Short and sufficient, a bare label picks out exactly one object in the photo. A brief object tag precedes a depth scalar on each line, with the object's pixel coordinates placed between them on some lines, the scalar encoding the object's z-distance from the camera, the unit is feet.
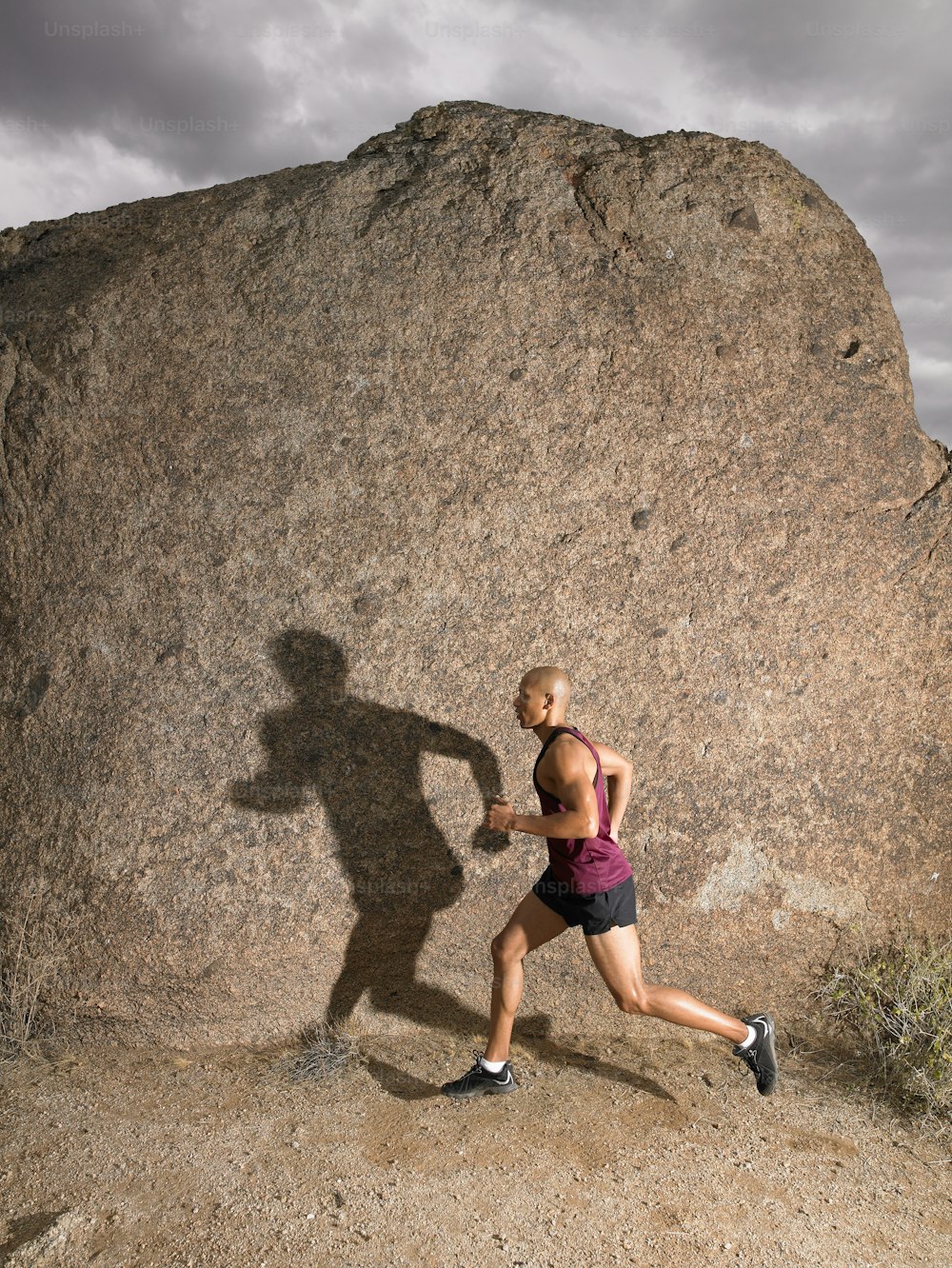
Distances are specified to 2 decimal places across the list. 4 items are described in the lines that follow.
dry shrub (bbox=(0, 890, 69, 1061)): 12.57
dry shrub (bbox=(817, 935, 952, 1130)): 11.84
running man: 10.35
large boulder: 12.73
